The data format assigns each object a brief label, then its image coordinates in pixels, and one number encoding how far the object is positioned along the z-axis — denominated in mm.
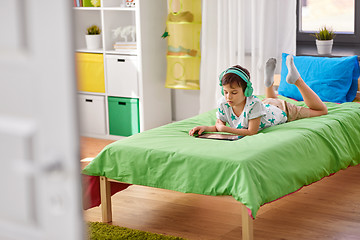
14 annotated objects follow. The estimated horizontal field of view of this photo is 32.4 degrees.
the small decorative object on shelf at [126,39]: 4883
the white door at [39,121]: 1508
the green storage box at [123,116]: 4930
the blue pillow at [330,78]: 4125
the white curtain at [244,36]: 4559
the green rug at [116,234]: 3039
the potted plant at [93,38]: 5055
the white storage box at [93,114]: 5105
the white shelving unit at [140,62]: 4824
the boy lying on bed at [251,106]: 3287
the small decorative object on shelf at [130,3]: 4852
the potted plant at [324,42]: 4527
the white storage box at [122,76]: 4875
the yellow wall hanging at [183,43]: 4766
